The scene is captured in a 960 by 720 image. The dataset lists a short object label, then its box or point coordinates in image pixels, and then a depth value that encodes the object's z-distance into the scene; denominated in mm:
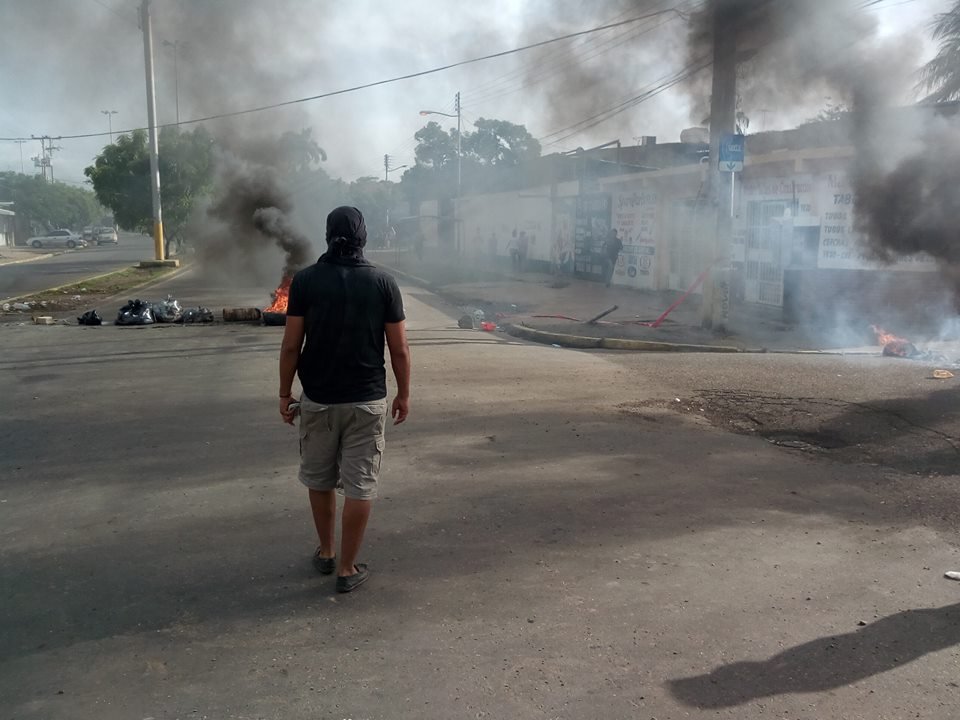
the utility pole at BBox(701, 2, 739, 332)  11328
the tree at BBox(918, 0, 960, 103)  13570
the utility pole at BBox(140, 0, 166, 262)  21291
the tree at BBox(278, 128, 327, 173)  19781
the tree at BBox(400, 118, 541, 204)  51250
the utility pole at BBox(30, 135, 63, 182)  87938
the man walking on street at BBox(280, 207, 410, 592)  3326
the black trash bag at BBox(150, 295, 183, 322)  13336
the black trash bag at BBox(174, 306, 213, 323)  13320
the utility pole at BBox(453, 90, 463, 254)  37716
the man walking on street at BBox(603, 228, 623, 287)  20922
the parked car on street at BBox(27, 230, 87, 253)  55781
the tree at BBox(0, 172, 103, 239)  72438
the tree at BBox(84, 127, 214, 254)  29938
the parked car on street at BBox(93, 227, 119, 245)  66725
